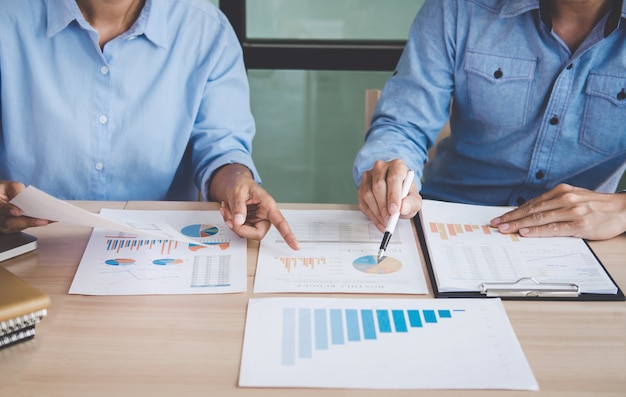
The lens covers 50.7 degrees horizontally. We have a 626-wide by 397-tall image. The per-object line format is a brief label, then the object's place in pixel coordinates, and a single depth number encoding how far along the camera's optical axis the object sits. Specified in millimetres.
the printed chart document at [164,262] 1034
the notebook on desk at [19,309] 862
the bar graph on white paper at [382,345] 835
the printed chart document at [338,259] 1045
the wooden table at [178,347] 818
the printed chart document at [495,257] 1061
